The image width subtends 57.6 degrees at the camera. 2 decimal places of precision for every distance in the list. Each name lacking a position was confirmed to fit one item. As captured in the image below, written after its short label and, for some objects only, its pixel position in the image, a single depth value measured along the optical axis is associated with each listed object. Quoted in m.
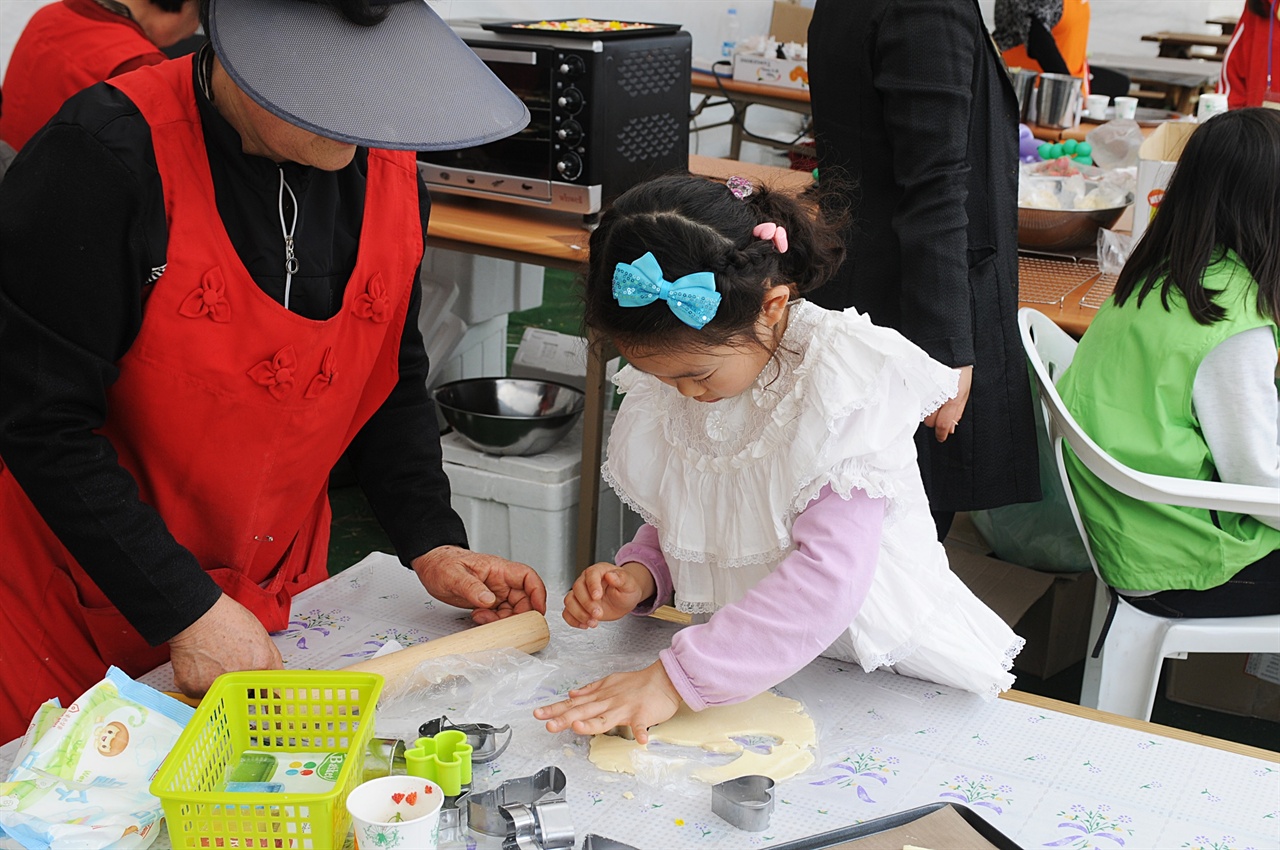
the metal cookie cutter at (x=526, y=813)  0.99
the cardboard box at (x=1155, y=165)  2.48
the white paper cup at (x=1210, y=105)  2.99
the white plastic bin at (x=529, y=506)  2.79
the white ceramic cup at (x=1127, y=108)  4.03
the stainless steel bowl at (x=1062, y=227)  2.77
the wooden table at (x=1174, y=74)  6.25
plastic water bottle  8.38
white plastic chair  1.93
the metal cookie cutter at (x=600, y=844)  0.99
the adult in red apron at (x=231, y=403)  1.16
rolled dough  1.13
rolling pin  1.23
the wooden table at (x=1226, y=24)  9.59
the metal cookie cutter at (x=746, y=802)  1.04
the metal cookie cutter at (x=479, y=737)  1.13
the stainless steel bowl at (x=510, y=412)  2.79
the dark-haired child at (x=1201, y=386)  1.96
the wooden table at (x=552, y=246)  2.60
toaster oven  2.58
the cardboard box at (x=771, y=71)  5.43
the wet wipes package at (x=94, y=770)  0.96
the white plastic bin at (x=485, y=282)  3.44
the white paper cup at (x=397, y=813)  0.92
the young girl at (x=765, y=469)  1.17
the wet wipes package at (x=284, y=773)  1.05
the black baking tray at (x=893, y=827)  1.01
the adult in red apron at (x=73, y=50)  2.51
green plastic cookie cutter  1.04
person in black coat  1.93
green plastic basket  0.91
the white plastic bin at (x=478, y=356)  3.60
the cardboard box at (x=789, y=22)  6.86
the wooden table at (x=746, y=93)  5.37
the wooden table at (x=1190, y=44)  8.71
